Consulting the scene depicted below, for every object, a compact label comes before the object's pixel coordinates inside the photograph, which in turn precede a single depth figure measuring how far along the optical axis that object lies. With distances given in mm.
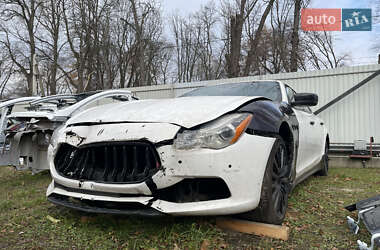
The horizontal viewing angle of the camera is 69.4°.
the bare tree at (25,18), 20609
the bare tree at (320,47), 22448
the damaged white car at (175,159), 1696
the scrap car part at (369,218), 1653
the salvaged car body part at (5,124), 3580
